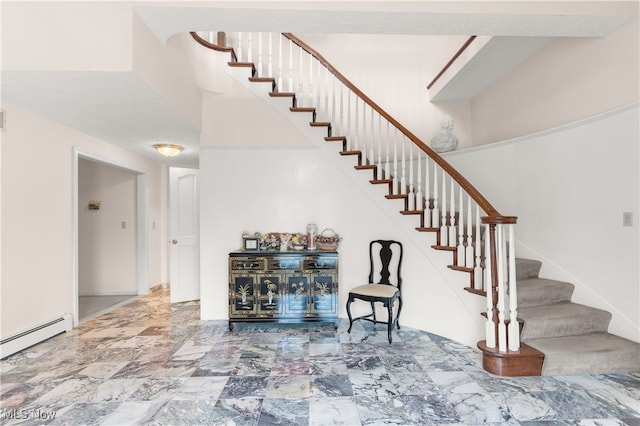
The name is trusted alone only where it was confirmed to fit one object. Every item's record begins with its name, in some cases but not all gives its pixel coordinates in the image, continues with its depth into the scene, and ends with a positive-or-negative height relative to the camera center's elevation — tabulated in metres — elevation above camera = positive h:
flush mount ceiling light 4.48 +0.98
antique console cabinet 3.74 -0.84
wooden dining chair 3.46 -0.80
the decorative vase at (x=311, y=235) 4.01 -0.26
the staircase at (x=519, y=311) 2.62 -0.93
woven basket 3.94 -0.34
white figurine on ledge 4.74 +1.14
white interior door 4.91 -0.29
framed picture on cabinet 3.93 -0.34
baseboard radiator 2.96 -1.20
